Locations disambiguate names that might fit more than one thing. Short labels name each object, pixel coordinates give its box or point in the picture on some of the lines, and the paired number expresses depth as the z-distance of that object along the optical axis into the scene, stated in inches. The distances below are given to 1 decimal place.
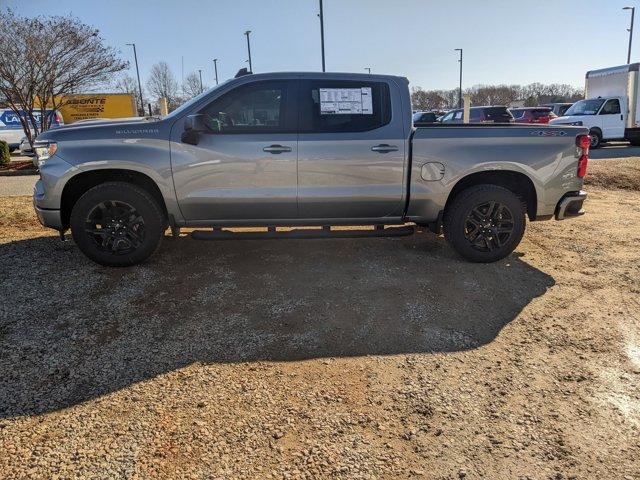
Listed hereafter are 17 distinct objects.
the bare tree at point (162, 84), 2059.3
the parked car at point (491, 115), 769.6
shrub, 624.1
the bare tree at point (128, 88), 1555.9
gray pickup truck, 186.5
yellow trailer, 1059.9
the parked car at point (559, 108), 1127.0
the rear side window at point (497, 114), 769.6
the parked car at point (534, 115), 844.0
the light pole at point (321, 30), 833.4
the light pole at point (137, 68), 1757.5
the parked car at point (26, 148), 619.6
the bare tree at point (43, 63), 552.4
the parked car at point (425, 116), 944.2
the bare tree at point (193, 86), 2128.2
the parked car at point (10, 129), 930.1
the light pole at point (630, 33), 1442.2
